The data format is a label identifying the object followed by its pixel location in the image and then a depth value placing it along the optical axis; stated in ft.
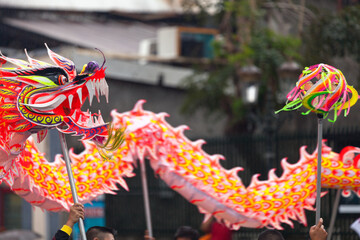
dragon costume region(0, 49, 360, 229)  37.28
